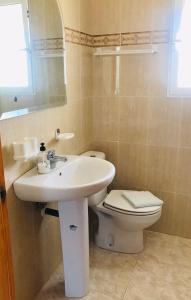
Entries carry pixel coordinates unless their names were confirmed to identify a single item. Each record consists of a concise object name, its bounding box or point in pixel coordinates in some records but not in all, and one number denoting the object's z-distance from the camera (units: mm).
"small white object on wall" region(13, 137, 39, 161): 1496
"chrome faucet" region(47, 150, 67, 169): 1737
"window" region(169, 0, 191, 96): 2174
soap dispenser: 1653
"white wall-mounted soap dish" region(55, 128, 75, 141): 1958
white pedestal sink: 1488
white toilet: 2152
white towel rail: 2262
